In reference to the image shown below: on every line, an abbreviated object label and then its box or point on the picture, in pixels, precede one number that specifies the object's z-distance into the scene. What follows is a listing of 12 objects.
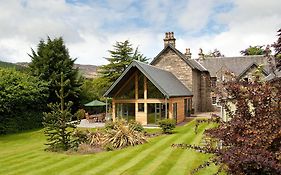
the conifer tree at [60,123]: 16.25
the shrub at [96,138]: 17.14
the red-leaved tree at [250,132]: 5.33
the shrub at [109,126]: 18.88
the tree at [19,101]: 23.61
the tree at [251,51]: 64.25
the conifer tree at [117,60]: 45.30
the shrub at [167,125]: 20.84
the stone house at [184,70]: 35.47
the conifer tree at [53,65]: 32.34
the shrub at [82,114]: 32.44
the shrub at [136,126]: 20.17
